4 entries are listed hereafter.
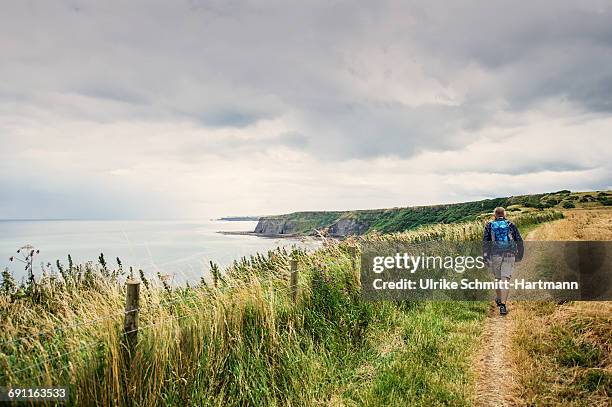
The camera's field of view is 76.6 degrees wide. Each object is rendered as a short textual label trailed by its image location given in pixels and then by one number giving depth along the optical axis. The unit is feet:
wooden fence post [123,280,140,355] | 14.69
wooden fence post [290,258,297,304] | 24.48
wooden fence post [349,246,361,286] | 29.66
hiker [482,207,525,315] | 30.94
